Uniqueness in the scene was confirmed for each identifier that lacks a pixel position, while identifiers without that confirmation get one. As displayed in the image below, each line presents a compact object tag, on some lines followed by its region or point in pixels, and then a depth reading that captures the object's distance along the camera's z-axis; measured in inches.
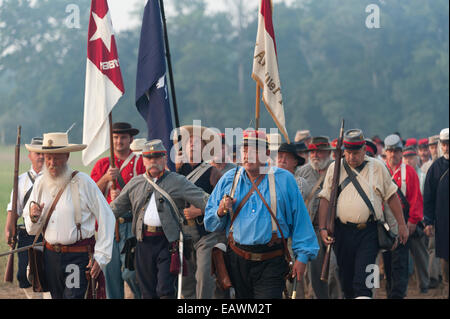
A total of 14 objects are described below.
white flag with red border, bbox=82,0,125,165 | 701.3
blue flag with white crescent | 730.2
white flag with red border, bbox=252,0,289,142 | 652.1
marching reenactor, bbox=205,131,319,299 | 505.7
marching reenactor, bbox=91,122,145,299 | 709.3
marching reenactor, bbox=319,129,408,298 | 650.8
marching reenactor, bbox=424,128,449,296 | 818.8
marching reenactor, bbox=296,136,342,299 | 738.2
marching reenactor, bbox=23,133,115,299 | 548.1
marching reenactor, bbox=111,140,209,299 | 637.9
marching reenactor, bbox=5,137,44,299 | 688.4
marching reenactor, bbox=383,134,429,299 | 761.0
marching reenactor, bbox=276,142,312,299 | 745.0
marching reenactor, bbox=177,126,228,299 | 682.8
